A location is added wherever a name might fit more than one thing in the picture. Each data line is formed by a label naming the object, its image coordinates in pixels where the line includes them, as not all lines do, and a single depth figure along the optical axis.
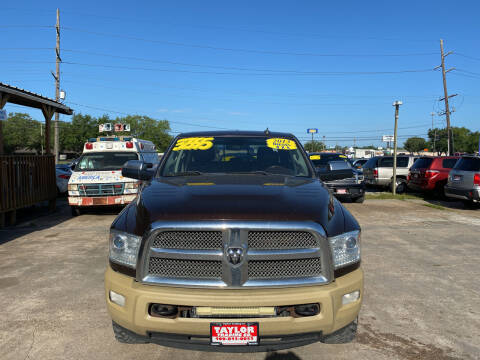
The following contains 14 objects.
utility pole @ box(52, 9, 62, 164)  26.69
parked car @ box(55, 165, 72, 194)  15.01
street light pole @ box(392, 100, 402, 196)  14.87
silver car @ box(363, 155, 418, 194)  16.78
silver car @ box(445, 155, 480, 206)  10.88
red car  14.08
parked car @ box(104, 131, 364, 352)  2.38
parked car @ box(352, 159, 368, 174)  26.99
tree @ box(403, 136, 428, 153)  132.85
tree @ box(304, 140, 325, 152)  112.51
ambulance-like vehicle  10.09
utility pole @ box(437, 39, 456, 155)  29.39
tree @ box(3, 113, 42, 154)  78.69
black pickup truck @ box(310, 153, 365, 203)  12.05
